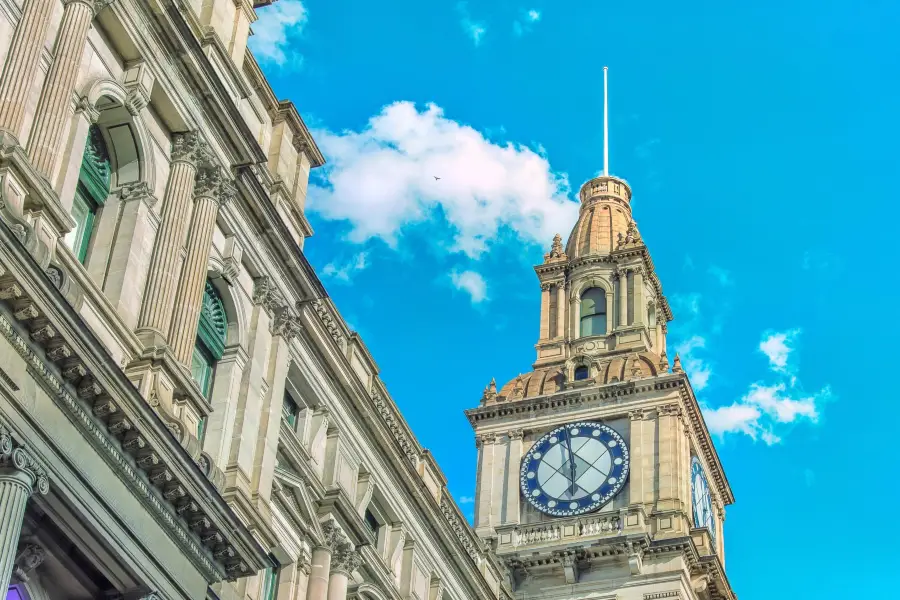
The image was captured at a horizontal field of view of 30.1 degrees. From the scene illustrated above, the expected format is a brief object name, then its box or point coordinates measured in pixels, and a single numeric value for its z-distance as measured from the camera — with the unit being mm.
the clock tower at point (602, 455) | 52188
